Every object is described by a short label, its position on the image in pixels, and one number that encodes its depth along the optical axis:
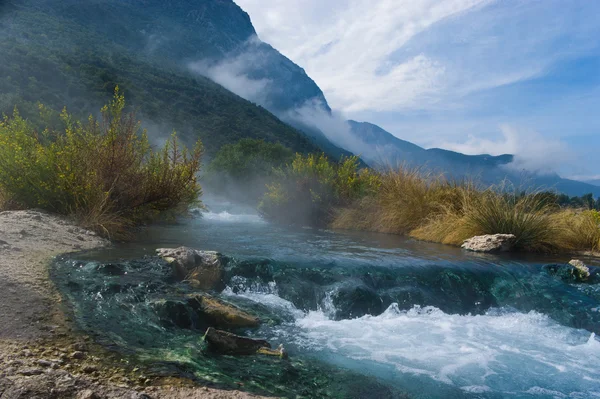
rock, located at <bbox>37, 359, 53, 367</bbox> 2.47
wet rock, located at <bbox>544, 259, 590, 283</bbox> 6.82
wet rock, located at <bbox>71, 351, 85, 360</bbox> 2.66
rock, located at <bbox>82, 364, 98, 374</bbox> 2.51
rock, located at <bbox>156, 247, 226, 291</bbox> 5.41
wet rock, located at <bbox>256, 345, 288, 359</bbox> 3.46
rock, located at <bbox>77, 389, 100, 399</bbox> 2.22
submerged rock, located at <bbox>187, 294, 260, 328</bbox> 4.19
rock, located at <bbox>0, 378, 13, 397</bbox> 2.18
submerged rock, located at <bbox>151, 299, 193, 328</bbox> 3.92
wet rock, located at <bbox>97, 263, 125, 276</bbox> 5.02
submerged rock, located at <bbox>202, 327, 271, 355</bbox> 3.38
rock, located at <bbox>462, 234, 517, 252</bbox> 9.02
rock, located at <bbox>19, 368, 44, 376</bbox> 2.35
